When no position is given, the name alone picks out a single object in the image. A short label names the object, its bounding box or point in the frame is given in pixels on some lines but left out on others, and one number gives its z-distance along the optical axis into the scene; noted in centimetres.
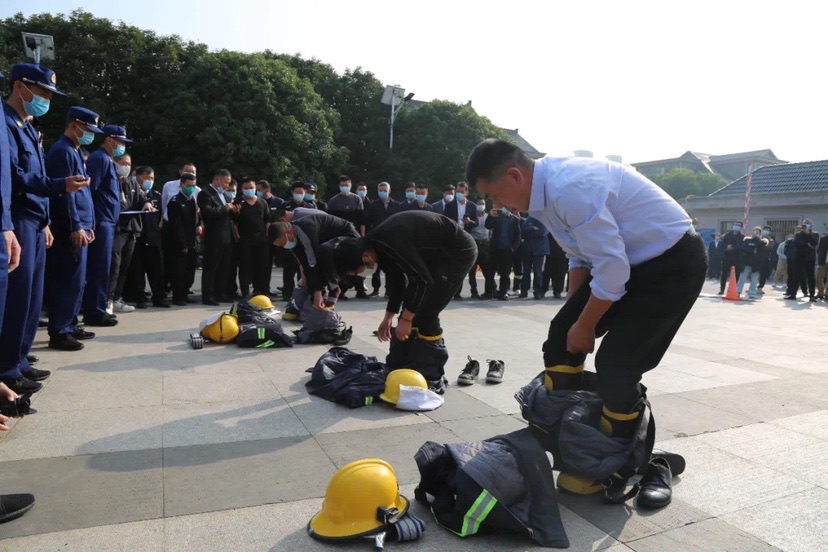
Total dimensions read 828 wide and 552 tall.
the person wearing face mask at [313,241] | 664
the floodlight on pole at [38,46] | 1533
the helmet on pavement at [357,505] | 256
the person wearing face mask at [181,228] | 971
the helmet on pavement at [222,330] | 680
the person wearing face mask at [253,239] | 1062
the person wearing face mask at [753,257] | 1652
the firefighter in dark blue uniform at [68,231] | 577
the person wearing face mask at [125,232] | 858
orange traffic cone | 1560
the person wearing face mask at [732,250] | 1684
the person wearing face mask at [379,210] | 1220
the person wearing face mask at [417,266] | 473
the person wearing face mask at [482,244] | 1231
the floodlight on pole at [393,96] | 3167
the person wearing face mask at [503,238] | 1248
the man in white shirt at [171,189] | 1006
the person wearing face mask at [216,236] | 1000
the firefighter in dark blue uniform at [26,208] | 434
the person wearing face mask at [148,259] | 941
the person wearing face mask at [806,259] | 1653
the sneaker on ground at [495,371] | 542
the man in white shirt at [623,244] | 275
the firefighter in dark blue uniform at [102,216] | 701
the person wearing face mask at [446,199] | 1254
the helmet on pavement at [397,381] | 449
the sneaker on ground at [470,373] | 532
